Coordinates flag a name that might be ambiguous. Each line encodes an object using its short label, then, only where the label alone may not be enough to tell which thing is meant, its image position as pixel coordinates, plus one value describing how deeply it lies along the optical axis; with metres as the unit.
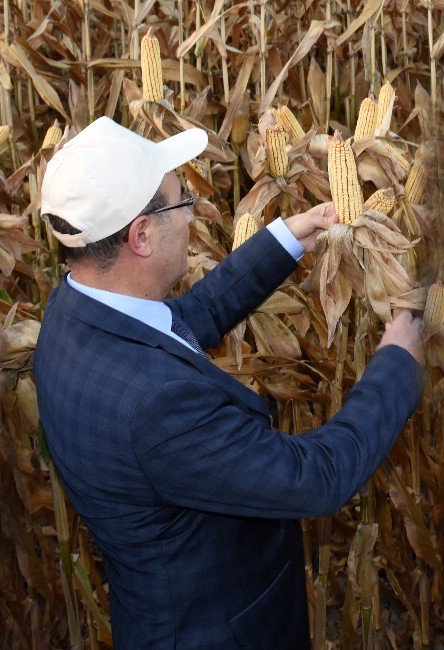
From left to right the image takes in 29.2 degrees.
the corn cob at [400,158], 2.27
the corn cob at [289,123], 2.50
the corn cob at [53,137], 2.78
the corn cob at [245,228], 2.28
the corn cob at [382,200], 1.94
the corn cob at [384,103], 2.43
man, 1.46
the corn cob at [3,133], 2.91
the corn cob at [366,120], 2.35
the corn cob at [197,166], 2.64
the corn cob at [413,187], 2.05
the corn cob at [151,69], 2.61
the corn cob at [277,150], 2.30
